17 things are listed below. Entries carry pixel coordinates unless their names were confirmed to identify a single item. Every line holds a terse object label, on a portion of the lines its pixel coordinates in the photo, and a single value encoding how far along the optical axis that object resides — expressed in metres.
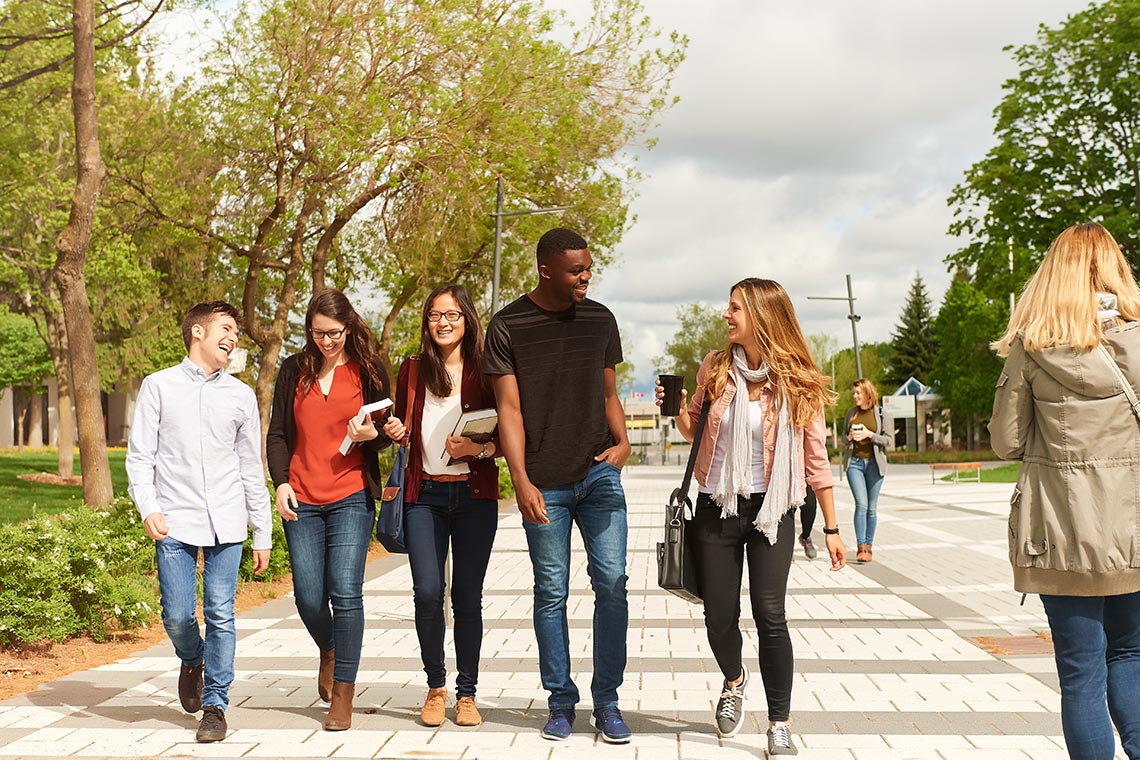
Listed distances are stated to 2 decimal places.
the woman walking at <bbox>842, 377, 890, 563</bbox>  12.09
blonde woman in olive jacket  3.74
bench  31.59
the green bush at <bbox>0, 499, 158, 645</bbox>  6.97
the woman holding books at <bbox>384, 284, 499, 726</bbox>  5.25
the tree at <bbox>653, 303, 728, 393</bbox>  73.82
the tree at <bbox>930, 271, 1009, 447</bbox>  53.84
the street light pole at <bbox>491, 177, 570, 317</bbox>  23.08
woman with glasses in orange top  5.32
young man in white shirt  5.14
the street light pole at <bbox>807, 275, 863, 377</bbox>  42.03
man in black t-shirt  4.99
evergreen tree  90.12
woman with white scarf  4.84
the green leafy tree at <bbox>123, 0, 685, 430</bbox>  16.61
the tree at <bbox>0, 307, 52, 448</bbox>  45.03
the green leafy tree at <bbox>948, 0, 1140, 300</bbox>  31.92
